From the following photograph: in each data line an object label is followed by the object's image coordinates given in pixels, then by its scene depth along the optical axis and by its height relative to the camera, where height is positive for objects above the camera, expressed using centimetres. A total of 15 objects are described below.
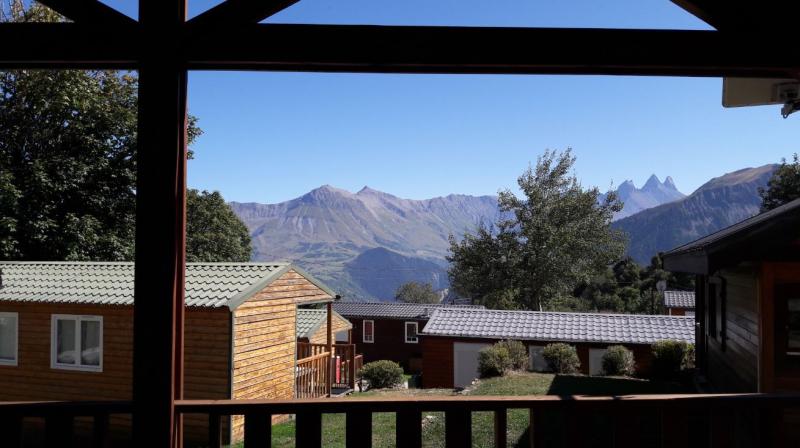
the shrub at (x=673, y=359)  1294 -250
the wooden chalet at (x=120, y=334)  1084 -182
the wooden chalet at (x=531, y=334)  1769 -284
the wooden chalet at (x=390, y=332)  3200 -495
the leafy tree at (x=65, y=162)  1825 +234
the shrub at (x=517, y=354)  1476 -279
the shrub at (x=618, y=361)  1392 -277
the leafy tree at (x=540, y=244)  3127 -18
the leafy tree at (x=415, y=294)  7956 -722
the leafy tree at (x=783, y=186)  2792 +265
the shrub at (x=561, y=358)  1460 -283
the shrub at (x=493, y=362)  1391 -280
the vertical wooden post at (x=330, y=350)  1434 -273
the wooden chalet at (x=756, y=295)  526 -57
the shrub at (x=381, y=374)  1778 -393
